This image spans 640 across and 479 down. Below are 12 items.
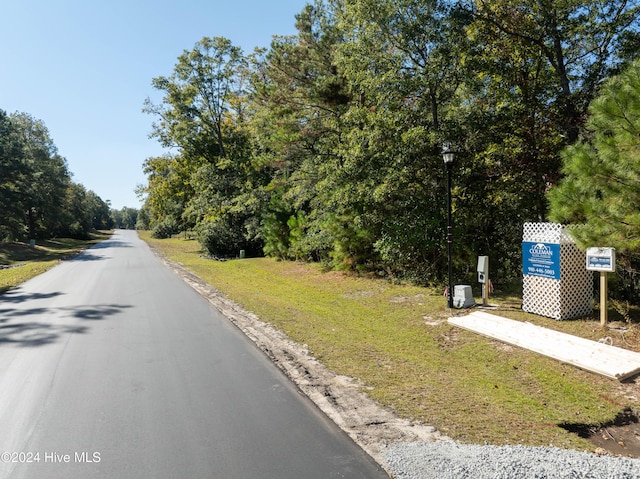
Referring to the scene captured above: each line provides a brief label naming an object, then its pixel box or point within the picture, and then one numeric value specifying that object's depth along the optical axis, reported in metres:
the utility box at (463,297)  9.28
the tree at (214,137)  25.84
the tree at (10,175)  29.67
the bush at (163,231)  58.62
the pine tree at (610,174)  5.50
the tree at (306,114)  15.20
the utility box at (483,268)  9.20
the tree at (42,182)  37.41
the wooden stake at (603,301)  7.11
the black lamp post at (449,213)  8.94
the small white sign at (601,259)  6.77
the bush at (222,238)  25.66
